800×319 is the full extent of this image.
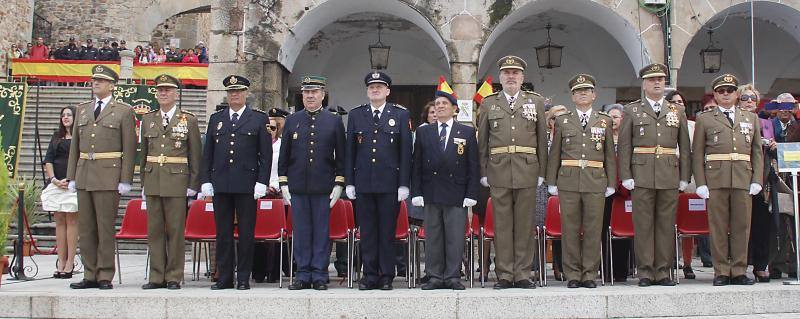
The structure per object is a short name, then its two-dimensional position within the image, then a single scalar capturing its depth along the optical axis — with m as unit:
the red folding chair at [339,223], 7.15
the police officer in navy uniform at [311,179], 6.69
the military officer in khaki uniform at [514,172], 6.57
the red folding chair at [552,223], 7.14
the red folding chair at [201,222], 7.40
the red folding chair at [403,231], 7.07
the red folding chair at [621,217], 7.18
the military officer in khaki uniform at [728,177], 6.67
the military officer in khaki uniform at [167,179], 6.80
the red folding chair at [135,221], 7.43
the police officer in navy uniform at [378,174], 6.60
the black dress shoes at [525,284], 6.57
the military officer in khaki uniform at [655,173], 6.69
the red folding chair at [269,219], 7.30
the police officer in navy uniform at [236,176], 6.72
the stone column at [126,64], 19.03
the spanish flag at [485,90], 10.17
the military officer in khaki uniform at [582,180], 6.64
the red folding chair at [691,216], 7.24
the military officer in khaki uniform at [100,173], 6.82
